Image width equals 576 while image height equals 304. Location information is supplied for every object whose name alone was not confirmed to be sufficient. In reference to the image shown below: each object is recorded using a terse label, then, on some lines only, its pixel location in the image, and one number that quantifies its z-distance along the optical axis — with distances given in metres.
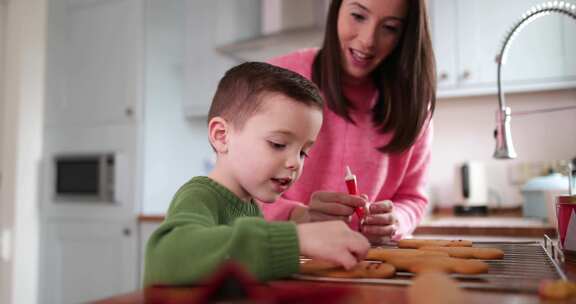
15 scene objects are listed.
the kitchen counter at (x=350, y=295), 0.43
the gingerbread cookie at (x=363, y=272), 0.56
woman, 1.10
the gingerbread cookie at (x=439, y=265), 0.56
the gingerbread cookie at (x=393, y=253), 0.65
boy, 0.53
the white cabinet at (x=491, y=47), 2.02
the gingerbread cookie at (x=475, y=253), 0.68
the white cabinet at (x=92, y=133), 2.36
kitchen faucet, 0.86
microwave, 2.42
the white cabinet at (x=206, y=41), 2.53
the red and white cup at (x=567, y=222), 0.69
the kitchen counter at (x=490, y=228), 1.60
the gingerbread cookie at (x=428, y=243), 0.80
